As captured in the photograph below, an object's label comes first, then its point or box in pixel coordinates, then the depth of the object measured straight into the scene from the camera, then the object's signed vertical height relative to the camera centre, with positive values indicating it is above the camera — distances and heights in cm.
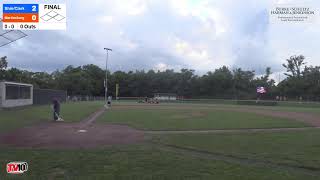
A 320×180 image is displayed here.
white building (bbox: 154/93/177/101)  10228 +6
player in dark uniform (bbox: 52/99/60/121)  2927 -85
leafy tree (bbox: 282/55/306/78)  13488 +1070
